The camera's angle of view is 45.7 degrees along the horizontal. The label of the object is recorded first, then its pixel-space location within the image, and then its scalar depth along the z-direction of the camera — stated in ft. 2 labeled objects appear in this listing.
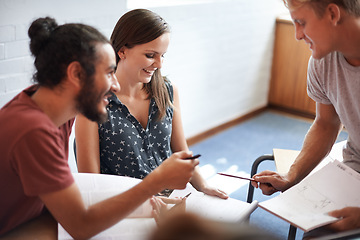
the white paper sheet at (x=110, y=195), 3.89
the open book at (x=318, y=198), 4.07
